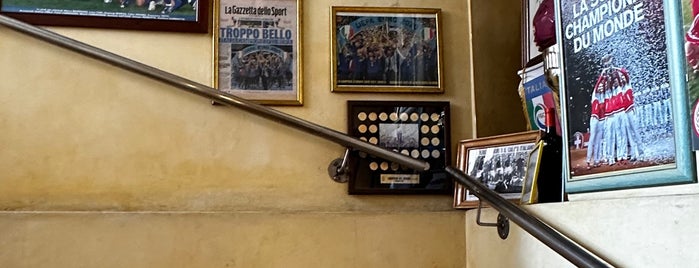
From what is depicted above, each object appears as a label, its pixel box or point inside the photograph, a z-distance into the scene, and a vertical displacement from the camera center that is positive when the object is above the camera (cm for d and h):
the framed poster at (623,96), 114 +12
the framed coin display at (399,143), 208 +6
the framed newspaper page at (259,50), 208 +37
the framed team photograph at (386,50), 213 +37
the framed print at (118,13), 202 +48
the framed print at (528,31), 203 +41
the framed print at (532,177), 170 -4
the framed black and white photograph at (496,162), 186 +0
